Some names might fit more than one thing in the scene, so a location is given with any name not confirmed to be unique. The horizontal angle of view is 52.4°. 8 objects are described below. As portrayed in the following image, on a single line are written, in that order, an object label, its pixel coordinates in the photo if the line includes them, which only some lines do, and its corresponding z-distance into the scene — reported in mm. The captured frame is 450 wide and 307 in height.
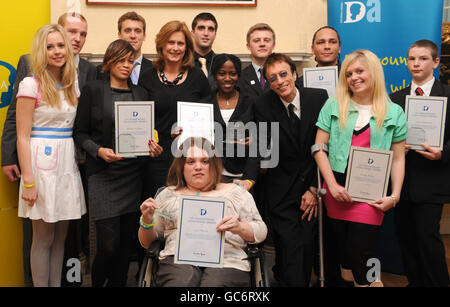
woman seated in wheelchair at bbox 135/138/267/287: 2338
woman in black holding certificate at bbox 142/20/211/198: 3061
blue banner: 3730
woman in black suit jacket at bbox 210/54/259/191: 3002
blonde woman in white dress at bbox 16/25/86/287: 2807
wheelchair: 2252
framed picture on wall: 4844
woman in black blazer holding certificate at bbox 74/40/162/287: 2875
